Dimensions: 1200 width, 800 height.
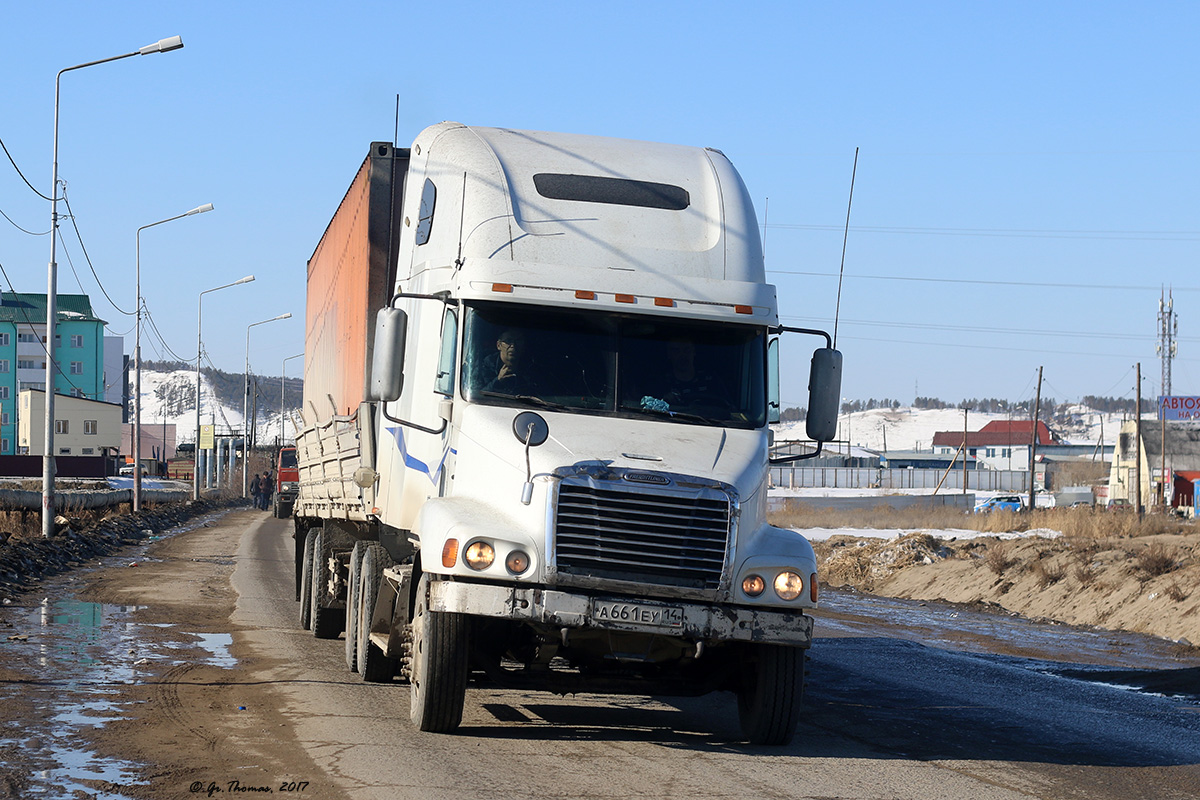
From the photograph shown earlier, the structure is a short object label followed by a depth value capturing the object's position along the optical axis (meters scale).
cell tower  105.62
